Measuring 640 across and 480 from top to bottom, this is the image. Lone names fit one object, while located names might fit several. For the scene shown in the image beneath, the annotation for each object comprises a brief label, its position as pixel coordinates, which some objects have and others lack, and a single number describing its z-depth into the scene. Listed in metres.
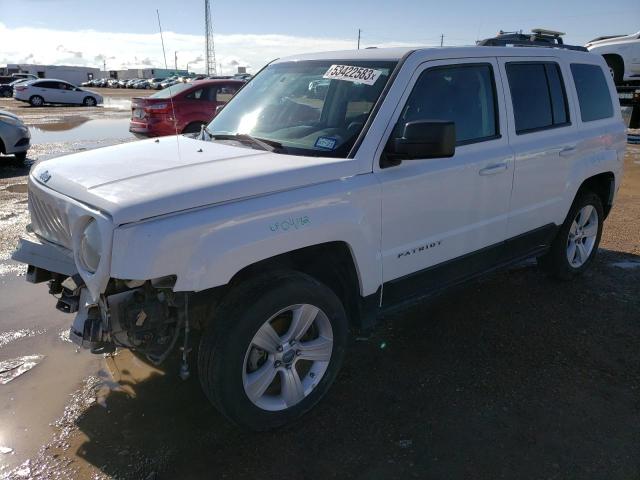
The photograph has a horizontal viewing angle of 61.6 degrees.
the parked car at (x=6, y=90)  38.49
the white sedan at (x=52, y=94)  29.72
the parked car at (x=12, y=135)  10.17
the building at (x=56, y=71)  72.94
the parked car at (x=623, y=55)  14.49
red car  10.33
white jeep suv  2.49
